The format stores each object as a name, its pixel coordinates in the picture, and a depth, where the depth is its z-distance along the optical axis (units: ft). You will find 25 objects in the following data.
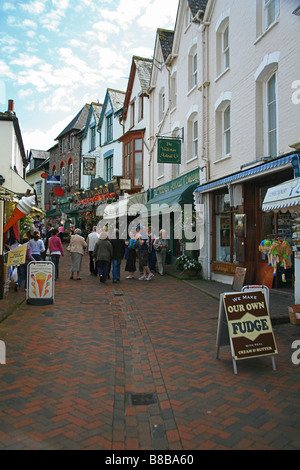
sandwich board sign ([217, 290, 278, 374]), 16.17
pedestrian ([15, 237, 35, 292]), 35.58
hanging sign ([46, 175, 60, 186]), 105.19
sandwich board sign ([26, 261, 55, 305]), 28.37
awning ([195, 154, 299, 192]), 25.85
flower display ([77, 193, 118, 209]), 82.00
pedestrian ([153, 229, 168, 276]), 44.11
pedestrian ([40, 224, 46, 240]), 70.69
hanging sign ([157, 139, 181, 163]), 49.78
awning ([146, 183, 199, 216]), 45.96
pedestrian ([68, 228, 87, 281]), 40.55
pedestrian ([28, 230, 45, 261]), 36.24
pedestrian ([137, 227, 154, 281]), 41.21
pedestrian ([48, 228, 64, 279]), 40.24
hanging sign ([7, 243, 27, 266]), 30.25
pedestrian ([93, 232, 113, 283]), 38.37
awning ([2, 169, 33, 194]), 65.26
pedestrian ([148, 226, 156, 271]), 46.89
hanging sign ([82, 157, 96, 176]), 93.91
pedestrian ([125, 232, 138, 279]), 42.04
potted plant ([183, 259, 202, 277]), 42.68
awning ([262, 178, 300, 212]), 20.49
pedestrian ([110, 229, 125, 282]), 39.04
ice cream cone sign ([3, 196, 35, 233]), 30.50
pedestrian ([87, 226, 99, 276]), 44.34
